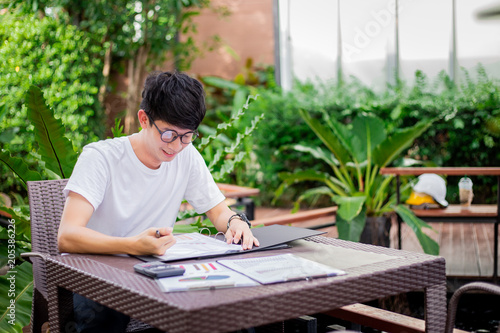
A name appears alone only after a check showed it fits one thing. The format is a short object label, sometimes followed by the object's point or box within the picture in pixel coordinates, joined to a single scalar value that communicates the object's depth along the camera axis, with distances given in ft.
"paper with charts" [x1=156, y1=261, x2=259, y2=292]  4.05
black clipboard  5.10
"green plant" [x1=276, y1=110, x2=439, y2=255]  14.19
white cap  14.67
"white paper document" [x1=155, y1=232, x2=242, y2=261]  5.05
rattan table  3.72
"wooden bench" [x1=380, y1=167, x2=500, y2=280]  13.46
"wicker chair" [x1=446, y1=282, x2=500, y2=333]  4.96
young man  5.61
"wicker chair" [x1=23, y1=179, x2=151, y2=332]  6.57
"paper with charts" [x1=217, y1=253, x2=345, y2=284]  4.29
